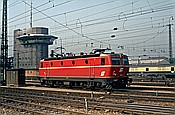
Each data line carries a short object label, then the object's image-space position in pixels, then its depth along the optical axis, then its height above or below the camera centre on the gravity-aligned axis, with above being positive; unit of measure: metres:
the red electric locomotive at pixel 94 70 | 27.50 -0.55
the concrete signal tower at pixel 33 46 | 95.91 +6.69
